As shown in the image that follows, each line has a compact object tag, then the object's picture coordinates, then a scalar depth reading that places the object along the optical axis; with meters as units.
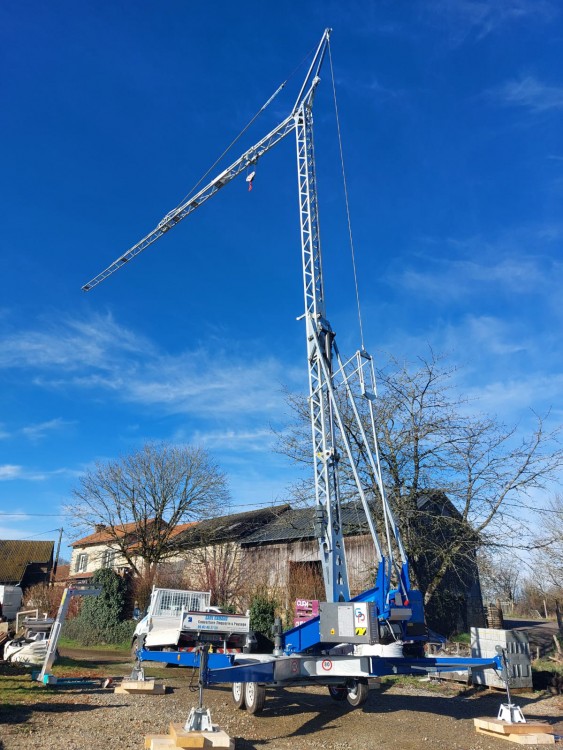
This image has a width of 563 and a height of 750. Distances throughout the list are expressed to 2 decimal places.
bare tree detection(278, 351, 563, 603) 17.67
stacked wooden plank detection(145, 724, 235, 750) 6.58
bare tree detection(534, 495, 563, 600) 16.53
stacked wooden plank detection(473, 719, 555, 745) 8.10
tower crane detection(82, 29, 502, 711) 8.70
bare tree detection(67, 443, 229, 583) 30.92
